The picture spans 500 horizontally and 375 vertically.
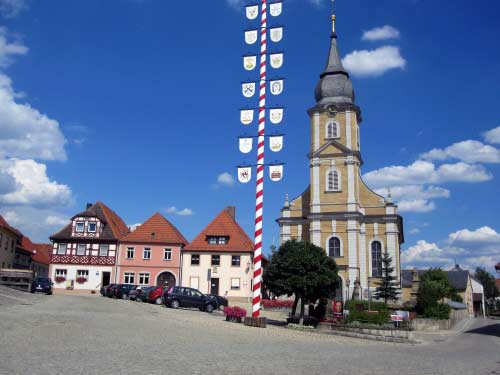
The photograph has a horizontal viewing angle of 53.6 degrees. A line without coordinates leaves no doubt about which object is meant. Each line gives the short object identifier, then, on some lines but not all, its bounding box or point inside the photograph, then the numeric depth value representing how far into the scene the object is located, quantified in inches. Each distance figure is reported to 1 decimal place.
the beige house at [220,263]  2010.3
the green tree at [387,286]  1695.4
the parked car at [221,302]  1491.1
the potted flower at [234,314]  981.8
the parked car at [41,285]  1512.4
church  1846.7
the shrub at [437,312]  1387.8
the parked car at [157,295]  1467.8
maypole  956.0
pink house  2076.8
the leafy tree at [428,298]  1396.4
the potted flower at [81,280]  2065.7
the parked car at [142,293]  1534.8
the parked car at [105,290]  1687.4
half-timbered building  2066.9
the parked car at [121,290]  1630.2
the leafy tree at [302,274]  1090.9
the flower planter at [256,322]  909.2
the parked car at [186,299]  1328.7
